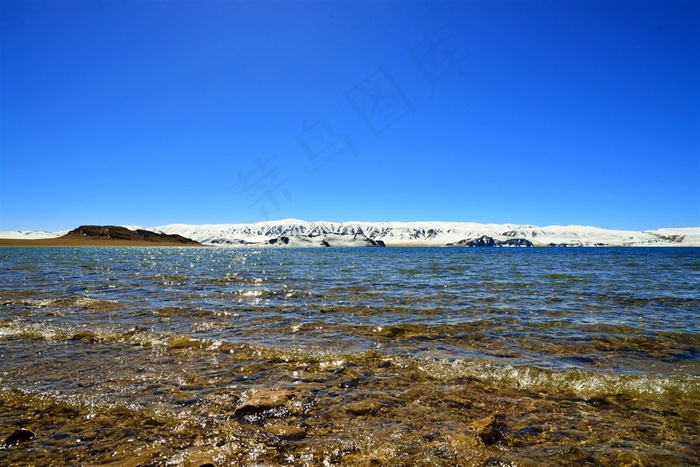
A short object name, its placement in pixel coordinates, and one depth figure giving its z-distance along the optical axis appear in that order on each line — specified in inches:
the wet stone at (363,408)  209.3
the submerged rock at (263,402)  204.2
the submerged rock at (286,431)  180.4
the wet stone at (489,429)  179.3
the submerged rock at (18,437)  171.0
